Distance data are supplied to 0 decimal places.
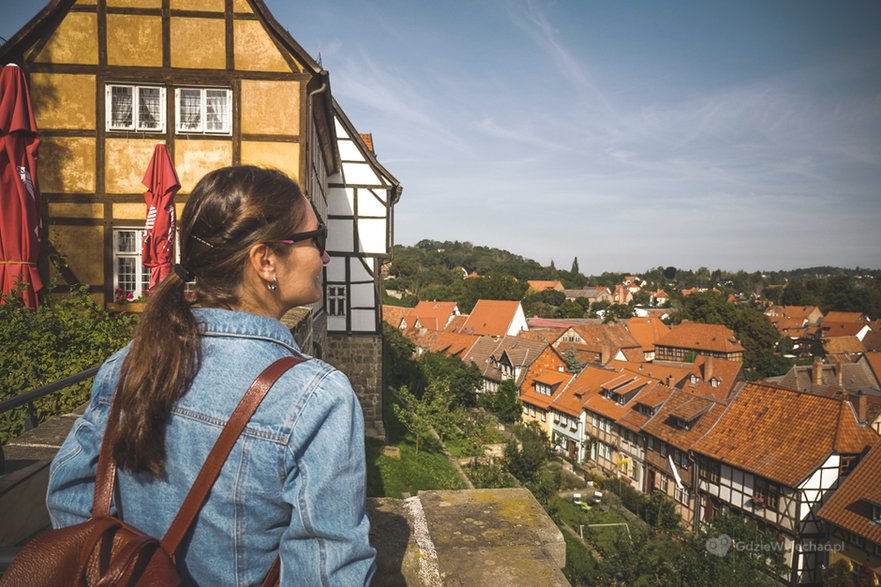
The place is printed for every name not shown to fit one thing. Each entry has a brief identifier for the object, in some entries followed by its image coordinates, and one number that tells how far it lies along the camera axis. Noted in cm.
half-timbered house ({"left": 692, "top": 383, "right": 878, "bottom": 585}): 2064
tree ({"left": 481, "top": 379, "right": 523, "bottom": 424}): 3970
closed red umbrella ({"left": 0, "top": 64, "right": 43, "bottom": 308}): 656
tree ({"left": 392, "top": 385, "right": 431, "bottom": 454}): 1798
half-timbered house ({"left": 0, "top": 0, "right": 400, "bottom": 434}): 933
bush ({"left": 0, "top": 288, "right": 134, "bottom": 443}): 530
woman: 117
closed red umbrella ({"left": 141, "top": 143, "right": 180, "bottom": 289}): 766
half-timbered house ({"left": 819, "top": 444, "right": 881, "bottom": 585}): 1808
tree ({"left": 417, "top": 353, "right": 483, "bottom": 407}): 3881
